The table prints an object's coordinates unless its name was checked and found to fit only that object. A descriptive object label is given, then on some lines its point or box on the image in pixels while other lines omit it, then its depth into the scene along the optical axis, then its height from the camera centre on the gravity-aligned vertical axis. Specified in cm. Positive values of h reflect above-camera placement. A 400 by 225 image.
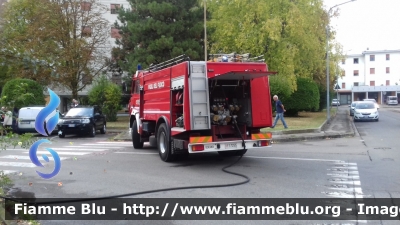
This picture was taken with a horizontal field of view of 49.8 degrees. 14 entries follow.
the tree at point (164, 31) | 2831 +475
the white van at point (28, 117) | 2170 -63
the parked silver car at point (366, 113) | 3122 -120
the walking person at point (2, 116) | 683 -19
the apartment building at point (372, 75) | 8894 +452
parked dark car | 2095 -89
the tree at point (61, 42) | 2980 +446
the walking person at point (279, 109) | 2116 -52
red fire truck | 1075 -15
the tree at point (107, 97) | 2973 +44
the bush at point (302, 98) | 3384 -4
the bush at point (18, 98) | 700 +12
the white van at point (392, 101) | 7994 -97
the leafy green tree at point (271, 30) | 2805 +458
